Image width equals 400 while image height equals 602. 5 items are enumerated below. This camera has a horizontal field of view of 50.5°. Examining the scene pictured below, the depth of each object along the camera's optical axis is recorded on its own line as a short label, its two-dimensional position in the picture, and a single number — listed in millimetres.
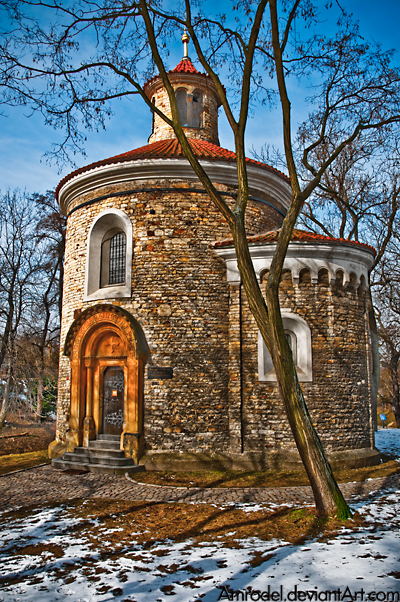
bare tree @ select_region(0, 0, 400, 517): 6066
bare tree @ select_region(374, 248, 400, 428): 20719
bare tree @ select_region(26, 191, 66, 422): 21719
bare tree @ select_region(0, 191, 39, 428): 20219
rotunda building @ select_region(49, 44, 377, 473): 9984
